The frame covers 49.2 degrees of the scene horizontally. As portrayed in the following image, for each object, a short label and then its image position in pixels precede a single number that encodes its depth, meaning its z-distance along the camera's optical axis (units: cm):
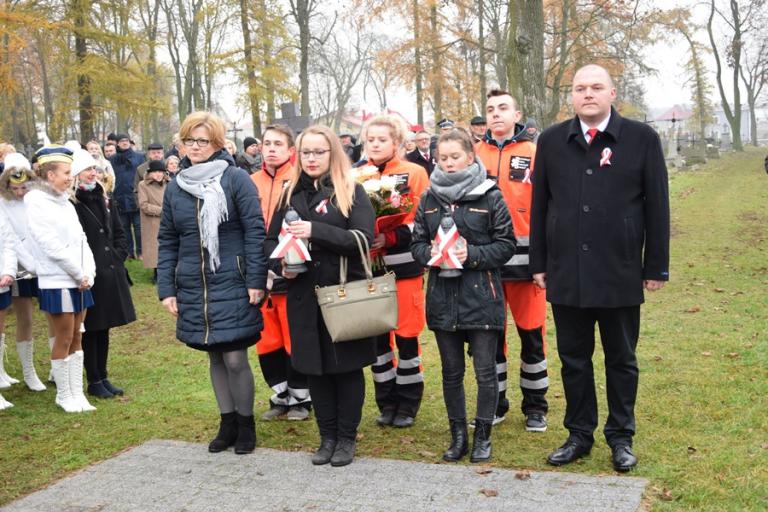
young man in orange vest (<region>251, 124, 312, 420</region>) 609
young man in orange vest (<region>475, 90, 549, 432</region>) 565
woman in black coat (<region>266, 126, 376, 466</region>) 509
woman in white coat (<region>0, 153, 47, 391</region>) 717
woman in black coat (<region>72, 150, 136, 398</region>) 707
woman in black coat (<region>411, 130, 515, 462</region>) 500
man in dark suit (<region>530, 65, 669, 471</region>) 471
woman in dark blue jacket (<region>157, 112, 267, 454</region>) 519
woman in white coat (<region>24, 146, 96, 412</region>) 649
